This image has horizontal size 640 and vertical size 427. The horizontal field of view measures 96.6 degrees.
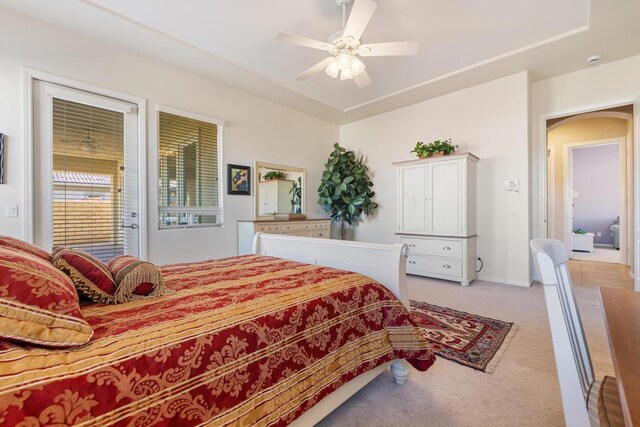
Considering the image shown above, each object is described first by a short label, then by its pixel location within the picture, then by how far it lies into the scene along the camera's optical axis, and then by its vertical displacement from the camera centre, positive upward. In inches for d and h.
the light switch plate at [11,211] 99.5 +2.0
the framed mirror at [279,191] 177.3 +15.7
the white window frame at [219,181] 136.3 +18.9
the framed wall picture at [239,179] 162.6 +20.6
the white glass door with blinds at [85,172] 107.7 +18.2
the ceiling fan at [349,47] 90.4 +56.4
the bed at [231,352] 27.4 -17.1
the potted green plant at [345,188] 203.6 +18.4
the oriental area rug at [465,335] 78.3 -39.1
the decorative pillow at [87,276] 47.0 -10.1
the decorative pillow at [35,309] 28.8 -10.0
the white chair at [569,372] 30.5 -17.4
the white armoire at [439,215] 151.3 -1.1
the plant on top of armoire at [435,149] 162.6 +37.6
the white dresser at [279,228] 157.9 -8.4
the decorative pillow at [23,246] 46.4 -5.1
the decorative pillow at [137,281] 50.1 -11.8
